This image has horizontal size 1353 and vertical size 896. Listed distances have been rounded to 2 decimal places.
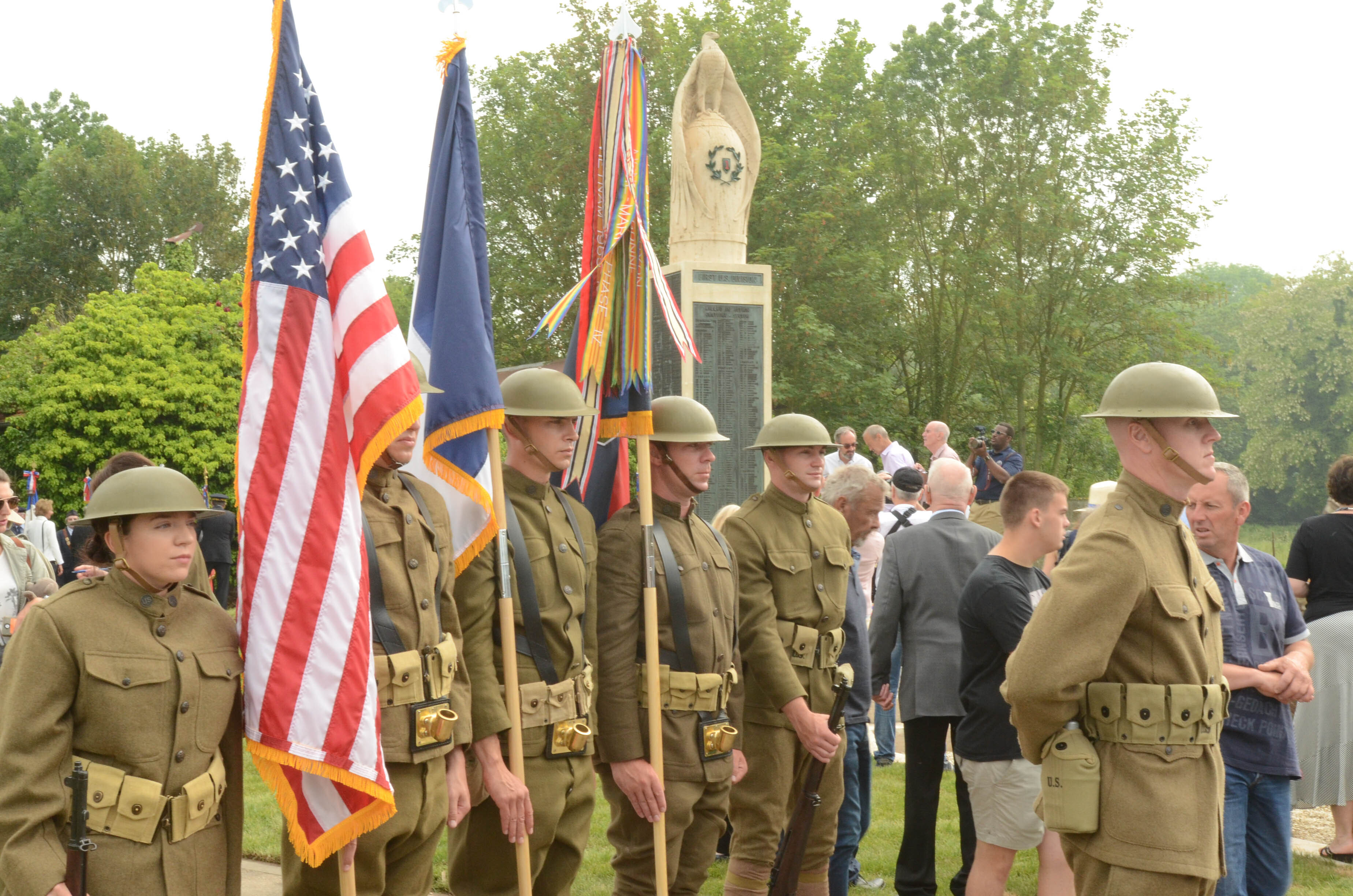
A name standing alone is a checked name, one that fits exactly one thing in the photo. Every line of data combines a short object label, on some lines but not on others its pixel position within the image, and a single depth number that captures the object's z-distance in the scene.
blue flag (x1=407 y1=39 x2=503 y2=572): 4.47
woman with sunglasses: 7.65
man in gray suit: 6.08
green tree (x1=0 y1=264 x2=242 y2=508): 27.28
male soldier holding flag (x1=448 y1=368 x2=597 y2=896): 4.35
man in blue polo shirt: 4.86
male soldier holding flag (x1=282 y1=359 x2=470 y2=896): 3.88
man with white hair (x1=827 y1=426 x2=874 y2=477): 13.32
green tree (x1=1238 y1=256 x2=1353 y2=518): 47.47
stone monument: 13.41
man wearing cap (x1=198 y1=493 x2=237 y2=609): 11.63
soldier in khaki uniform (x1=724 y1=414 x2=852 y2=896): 5.25
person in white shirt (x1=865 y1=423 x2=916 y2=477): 13.50
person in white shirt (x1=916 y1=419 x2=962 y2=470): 12.81
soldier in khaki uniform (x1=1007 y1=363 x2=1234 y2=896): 3.44
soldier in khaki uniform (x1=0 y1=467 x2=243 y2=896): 3.07
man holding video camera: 13.65
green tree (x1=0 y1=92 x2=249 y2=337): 43.09
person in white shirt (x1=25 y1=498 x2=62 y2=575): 13.30
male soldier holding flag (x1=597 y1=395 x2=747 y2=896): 4.72
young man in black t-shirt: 5.14
